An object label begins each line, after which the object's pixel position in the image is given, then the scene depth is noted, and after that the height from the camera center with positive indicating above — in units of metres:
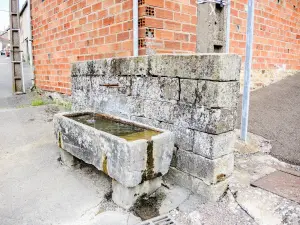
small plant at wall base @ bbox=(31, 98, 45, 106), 5.77 -0.55
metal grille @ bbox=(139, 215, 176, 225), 1.91 -1.07
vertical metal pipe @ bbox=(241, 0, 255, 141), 3.13 +0.15
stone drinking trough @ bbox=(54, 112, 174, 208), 1.97 -0.62
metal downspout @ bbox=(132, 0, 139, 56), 3.13 +0.67
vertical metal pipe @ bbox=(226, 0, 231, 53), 4.09 +0.75
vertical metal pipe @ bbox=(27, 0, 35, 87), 6.64 +0.97
